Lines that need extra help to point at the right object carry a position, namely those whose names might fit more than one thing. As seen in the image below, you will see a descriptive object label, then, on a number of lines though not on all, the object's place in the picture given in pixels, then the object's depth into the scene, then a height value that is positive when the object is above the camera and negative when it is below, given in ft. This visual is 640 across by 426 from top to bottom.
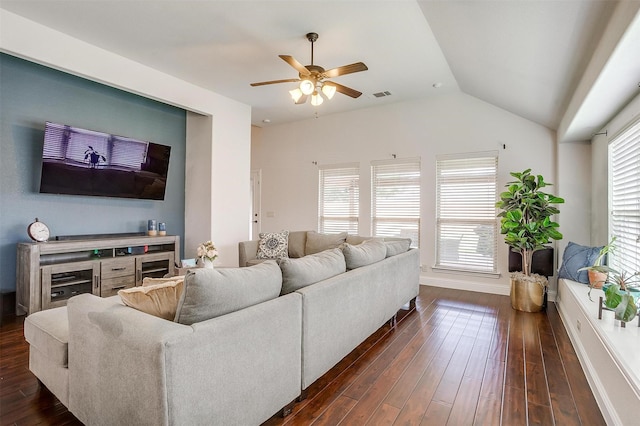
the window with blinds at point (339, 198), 20.49 +1.09
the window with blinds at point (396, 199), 18.33 +0.99
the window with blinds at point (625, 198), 9.09 +0.64
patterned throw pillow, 16.24 -1.62
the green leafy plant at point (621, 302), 7.04 -1.86
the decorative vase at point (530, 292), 12.79 -3.00
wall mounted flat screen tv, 12.50 +2.07
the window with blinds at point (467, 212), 16.20 +0.22
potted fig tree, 12.76 -0.50
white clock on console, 11.81 -0.75
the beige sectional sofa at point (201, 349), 4.28 -2.24
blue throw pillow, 11.48 -1.57
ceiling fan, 10.29 +4.63
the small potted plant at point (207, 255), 11.85 -1.54
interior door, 24.29 +1.05
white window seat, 5.41 -2.83
